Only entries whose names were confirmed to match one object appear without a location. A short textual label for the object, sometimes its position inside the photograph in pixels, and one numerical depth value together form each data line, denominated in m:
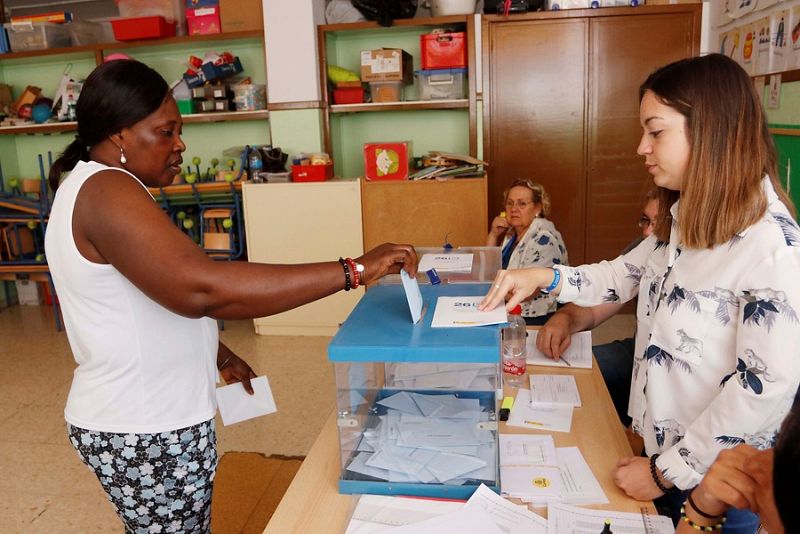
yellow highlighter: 1.56
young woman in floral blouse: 1.05
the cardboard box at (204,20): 4.47
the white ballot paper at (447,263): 1.91
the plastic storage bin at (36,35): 4.76
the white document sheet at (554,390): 1.62
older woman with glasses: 2.98
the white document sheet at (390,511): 1.13
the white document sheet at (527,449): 1.34
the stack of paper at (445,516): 1.10
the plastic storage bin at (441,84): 4.33
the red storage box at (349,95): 4.42
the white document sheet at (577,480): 1.21
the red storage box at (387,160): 4.12
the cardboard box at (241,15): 4.38
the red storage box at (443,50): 4.22
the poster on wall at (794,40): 2.67
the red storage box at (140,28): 4.42
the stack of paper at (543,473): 1.21
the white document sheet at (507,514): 1.11
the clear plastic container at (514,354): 1.79
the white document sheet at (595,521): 1.12
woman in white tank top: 1.13
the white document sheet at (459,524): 1.09
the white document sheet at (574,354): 1.88
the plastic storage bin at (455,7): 4.24
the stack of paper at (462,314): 1.18
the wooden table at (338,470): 1.17
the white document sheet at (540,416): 1.50
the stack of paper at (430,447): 1.20
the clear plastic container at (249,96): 4.61
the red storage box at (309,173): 4.22
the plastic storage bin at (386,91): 4.39
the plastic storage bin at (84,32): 4.87
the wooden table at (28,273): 4.72
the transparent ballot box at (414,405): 1.09
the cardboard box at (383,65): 4.25
